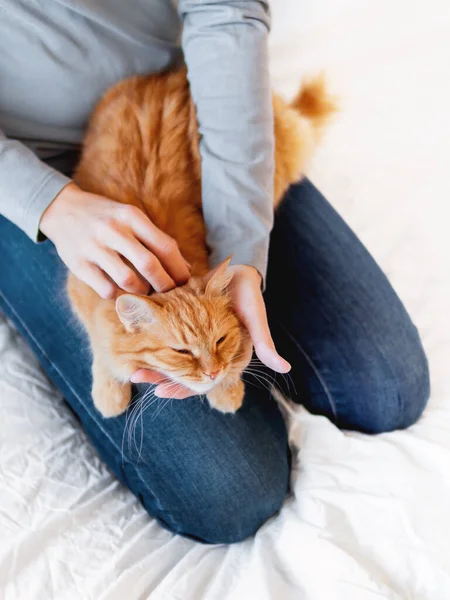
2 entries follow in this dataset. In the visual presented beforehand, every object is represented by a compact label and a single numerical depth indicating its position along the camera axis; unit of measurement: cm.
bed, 86
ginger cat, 83
